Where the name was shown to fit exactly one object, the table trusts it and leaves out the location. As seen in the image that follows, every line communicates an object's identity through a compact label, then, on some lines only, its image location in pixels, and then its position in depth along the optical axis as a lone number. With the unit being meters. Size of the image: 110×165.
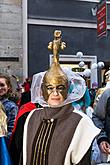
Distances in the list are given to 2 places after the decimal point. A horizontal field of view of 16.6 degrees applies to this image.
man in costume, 2.02
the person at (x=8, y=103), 2.68
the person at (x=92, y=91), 6.50
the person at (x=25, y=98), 3.84
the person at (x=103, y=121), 2.85
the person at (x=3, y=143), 2.34
